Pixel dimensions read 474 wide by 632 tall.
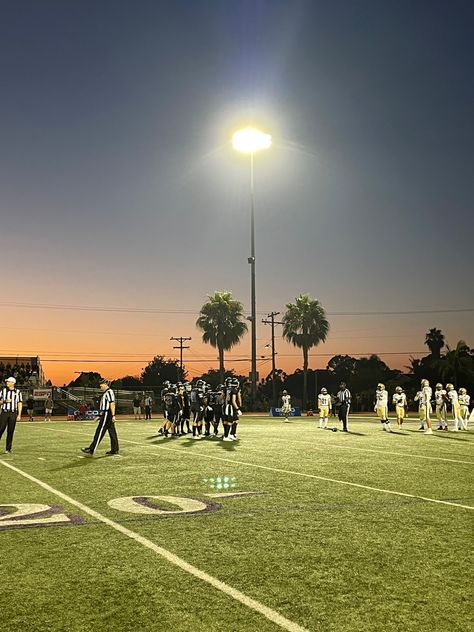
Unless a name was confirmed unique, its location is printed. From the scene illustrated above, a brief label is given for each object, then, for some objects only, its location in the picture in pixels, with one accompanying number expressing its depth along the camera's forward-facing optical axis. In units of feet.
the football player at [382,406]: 87.40
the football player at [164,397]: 75.51
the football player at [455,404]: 85.92
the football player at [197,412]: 75.05
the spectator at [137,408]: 146.16
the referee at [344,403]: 86.79
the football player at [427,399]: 82.41
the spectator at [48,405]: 131.13
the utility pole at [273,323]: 271.49
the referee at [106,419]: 51.01
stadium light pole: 150.41
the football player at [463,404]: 89.40
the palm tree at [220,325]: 244.63
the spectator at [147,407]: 134.51
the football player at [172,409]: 73.97
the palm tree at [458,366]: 226.38
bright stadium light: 150.20
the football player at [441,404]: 88.69
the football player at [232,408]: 66.18
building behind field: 206.49
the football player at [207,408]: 75.46
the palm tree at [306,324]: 252.42
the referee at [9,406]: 51.52
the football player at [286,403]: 135.17
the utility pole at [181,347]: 323.98
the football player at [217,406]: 76.84
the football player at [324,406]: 94.43
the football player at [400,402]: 92.04
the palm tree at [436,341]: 323.37
